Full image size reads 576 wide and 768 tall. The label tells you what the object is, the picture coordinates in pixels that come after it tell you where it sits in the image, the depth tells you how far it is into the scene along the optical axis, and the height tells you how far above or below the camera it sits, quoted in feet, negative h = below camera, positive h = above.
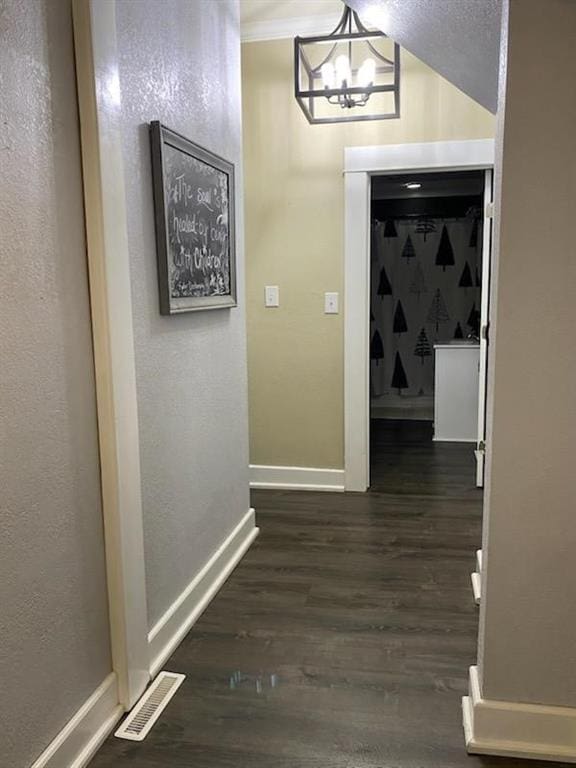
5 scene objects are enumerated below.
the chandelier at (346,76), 9.19 +3.52
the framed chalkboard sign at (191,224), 6.56 +0.92
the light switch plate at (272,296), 12.20 +0.09
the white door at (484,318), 11.31 -0.39
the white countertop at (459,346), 15.79 -1.22
